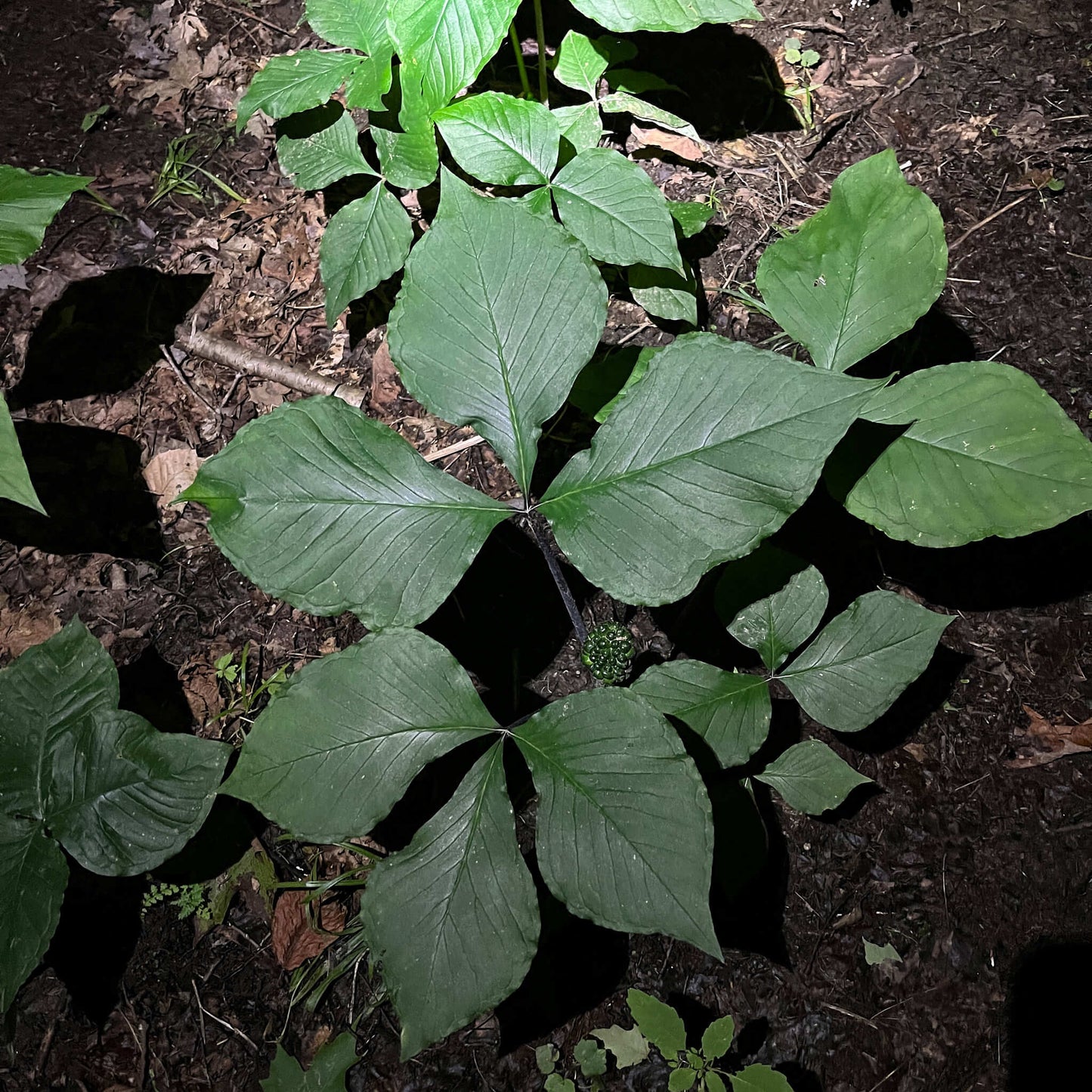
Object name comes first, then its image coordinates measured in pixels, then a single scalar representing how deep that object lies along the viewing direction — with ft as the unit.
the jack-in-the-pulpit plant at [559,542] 1.82
